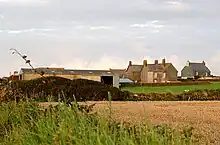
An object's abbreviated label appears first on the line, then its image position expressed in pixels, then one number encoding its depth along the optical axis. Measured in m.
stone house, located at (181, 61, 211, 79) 108.56
